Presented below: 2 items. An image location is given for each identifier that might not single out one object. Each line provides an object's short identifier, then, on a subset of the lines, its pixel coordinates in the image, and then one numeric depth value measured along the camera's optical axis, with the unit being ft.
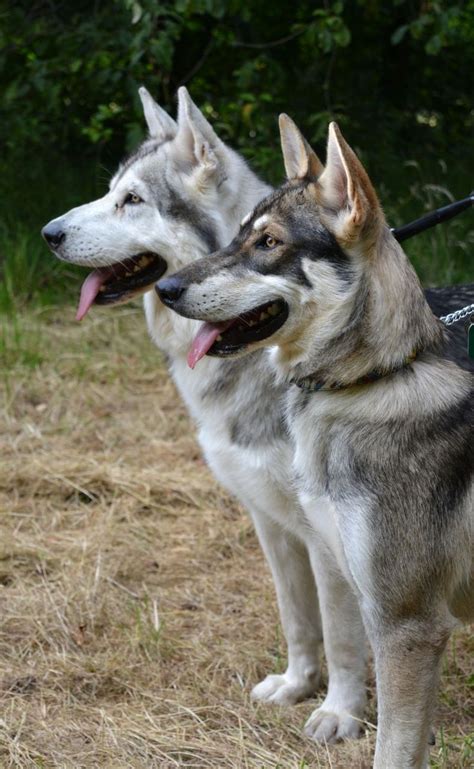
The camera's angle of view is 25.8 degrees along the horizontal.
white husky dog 12.16
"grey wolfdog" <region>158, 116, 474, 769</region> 9.24
